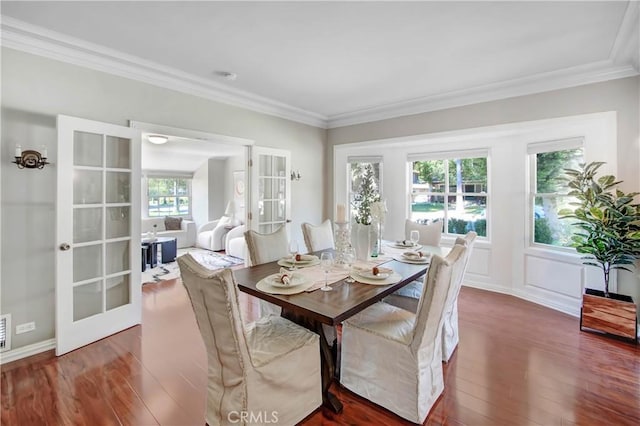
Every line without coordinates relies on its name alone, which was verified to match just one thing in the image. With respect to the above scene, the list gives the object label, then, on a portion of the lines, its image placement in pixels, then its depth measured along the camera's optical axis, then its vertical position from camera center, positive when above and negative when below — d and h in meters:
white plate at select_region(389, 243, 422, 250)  3.14 -0.36
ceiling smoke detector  3.34 +1.56
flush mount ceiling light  5.74 +1.41
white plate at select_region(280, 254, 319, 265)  2.53 -0.41
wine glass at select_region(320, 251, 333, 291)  1.91 -0.35
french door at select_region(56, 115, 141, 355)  2.59 -0.19
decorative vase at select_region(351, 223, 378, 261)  2.61 -0.23
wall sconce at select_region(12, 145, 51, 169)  2.41 +0.44
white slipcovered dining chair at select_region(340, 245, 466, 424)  1.69 -0.88
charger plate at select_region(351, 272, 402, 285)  2.01 -0.46
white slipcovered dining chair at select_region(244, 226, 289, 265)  2.75 -0.32
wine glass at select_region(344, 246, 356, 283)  2.29 -0.35
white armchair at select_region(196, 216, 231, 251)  7.13 -0.60
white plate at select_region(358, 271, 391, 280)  2.06 -0.44
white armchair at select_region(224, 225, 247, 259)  6.13 -0.65
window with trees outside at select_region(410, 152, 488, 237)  4.41 +0.32
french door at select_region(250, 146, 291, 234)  4.39 +0.36
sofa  7.43 -0.47
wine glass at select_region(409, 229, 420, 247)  2.99 -0.24
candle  2.55 -0.02
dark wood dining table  1.60 -0.51
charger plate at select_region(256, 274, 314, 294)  1.84 -0.48
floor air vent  2.41 -0.98
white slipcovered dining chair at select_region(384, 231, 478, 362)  2.24 -0.78
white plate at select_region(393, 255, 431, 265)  2.56 -0.42
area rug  4.89 -1.01
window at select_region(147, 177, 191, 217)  8.60 +0.47
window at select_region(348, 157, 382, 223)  5.25 +0.72
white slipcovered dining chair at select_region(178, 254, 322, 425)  1.50 -0.83
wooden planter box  2.75 -0.97
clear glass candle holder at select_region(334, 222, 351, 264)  2.48 -0.23
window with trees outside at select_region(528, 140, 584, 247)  3.54 +0.30
